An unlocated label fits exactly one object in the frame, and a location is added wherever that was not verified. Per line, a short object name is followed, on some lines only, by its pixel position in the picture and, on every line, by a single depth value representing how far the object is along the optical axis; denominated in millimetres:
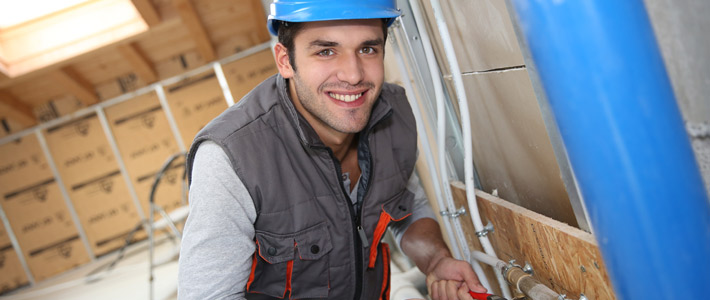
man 1102
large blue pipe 424
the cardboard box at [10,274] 5387
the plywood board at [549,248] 844
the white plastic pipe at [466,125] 1033
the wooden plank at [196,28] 4020
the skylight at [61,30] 3912
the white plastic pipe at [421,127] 1390
